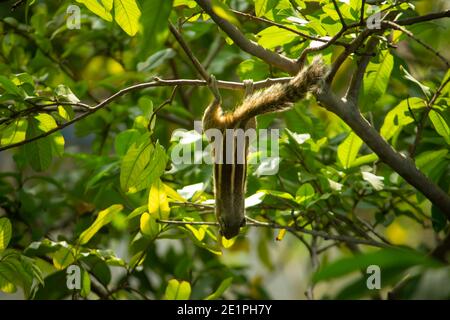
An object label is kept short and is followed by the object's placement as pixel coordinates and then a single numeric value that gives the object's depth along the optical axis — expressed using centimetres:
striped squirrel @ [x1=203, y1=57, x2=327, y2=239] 140
